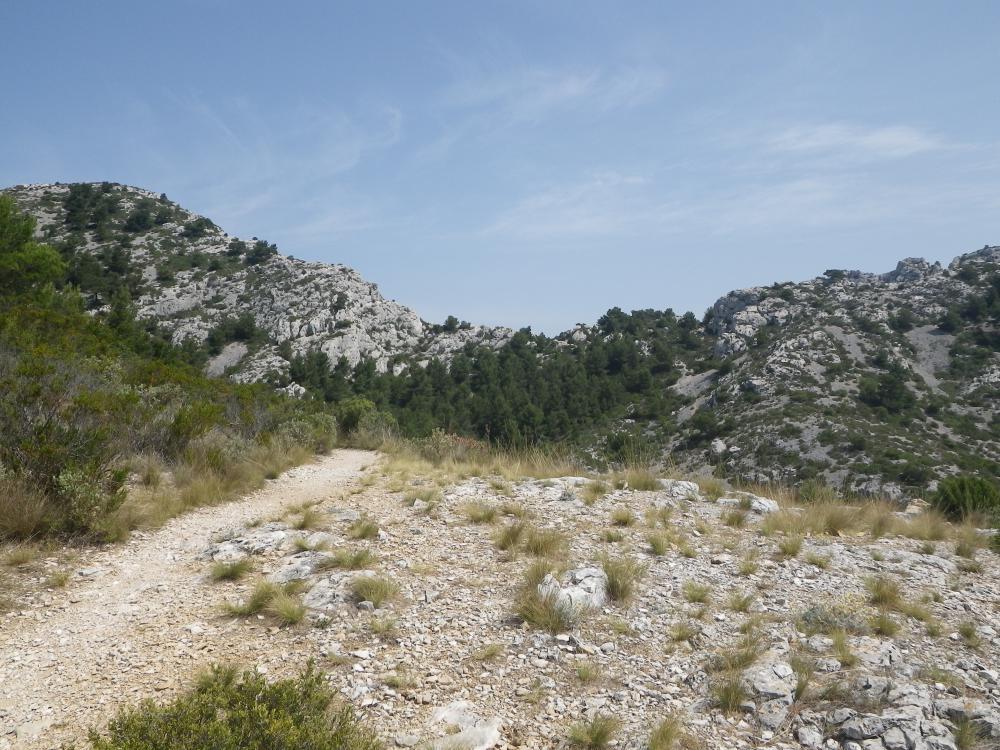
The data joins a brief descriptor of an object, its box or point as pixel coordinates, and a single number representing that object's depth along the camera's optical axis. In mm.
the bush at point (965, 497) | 9984
